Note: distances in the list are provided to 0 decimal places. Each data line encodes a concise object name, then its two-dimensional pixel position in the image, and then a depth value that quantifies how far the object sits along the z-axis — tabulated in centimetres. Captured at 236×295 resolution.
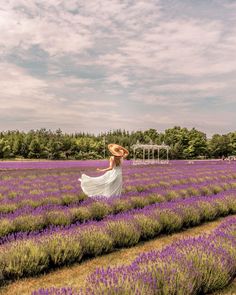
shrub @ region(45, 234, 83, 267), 560
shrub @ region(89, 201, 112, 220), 900
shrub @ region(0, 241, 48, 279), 507
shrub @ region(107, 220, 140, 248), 675
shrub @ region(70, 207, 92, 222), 857
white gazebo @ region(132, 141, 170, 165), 3598
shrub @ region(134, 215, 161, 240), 737
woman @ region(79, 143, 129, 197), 1102
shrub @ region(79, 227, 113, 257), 612
